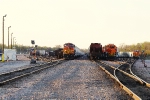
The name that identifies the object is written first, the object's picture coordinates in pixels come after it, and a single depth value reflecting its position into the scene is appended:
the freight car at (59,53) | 73.09
